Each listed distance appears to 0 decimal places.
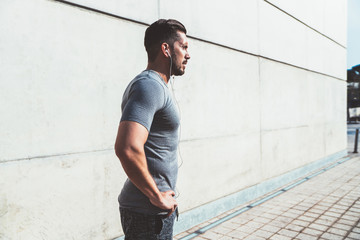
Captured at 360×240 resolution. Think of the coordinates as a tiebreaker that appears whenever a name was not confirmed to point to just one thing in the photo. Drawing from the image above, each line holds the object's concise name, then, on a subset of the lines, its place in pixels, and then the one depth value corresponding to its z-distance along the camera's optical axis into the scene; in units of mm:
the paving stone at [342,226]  4000
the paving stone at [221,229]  3950
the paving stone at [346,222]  4168
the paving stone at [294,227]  3984
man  1408
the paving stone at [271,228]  3975
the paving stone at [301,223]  4164
